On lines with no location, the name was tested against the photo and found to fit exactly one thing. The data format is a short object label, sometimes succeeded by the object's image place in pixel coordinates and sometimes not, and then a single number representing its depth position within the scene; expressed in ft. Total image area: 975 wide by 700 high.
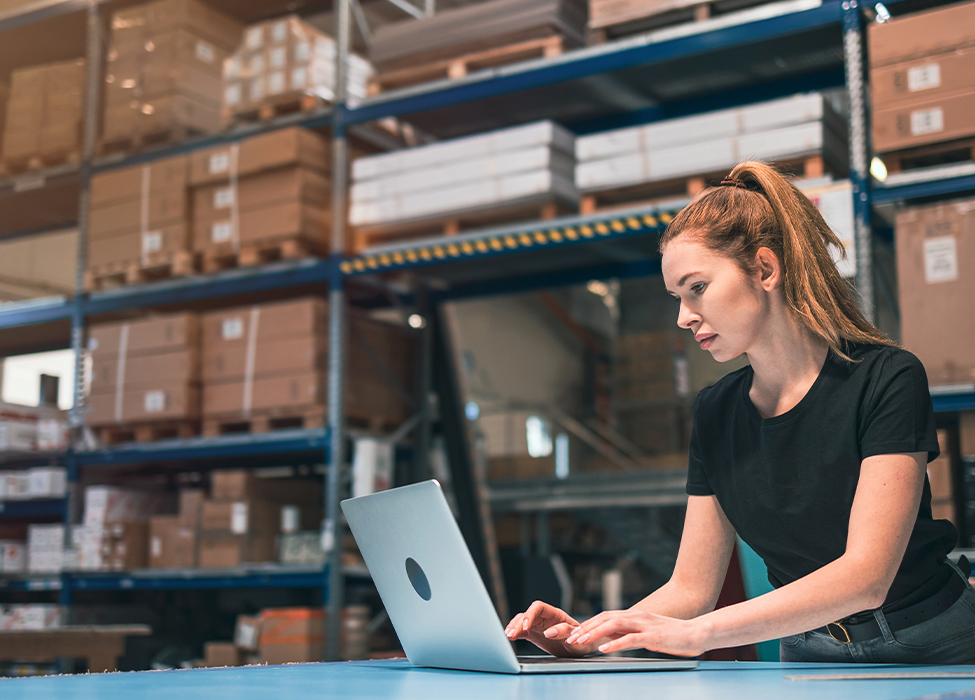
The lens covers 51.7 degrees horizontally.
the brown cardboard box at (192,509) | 21.52
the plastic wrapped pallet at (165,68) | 22.66
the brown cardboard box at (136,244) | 22.15
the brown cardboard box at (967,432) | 14.02
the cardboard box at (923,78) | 14.42
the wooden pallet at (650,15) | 17.35
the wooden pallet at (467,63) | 19.03
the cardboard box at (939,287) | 13.99
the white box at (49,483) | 23.90
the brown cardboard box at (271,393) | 20.16
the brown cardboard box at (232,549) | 20.75
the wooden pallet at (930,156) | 14.83
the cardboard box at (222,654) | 20.69
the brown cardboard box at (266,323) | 20.36
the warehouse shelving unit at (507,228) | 16.42
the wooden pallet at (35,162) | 24.82
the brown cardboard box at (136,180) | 22.27
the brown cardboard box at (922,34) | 14.47
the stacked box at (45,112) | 24.89
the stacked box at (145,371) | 21.61
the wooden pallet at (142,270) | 22.07
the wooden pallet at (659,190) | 16.56
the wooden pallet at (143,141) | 22.95
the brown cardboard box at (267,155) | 20.53
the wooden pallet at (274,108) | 21.35
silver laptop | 5.28
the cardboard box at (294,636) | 19.21
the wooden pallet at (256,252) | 20.62
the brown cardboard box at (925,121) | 14.42
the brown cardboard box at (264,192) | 20.59
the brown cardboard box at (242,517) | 20.83
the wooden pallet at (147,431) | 22.16
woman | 5.65
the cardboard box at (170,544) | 21.38
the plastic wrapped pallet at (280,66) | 21.25
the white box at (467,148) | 18.48
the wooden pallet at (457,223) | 18.93
